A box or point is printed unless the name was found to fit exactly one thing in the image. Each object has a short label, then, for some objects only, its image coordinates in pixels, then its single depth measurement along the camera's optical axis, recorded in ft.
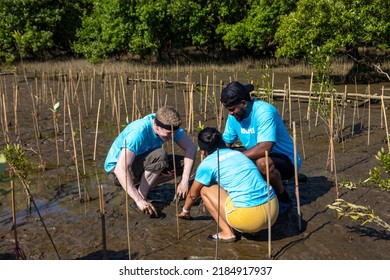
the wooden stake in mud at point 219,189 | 13.46
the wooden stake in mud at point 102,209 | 10.93
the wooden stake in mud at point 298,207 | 14.92
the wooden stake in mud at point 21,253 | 11.36
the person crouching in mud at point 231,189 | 14.14
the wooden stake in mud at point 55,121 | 21.17
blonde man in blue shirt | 16.46
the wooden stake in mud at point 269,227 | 13.64
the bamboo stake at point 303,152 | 24.61
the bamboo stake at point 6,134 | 23.42
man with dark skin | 16.47
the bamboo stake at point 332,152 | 17.70
